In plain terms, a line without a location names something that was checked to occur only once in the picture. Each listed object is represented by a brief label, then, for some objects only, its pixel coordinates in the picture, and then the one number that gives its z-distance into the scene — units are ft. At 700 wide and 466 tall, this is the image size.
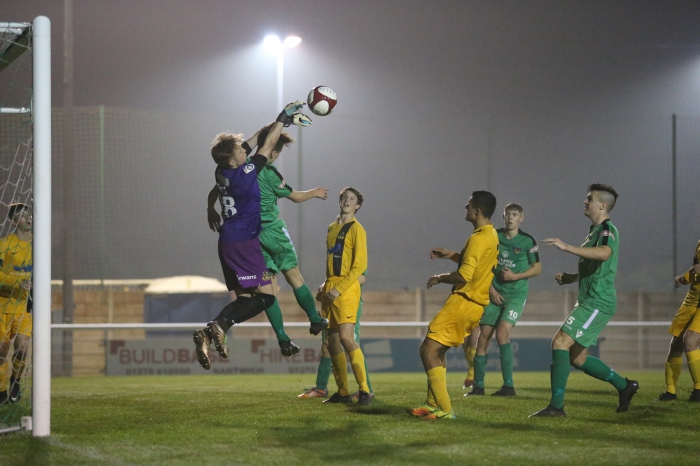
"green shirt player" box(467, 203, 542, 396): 63.16
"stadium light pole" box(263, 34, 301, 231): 98.43
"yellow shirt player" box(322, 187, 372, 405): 51.83
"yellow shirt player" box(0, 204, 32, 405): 51.44
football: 47.29
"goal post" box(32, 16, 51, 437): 38.14
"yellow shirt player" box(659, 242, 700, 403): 57.57
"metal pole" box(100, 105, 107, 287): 109.09
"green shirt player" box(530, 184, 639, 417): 46.44
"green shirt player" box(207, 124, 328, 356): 50.11
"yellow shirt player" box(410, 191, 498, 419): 43.34
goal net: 38.45
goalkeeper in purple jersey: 45.57
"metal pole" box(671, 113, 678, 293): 122.83
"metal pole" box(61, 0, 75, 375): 106.83
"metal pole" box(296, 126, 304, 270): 115.14
